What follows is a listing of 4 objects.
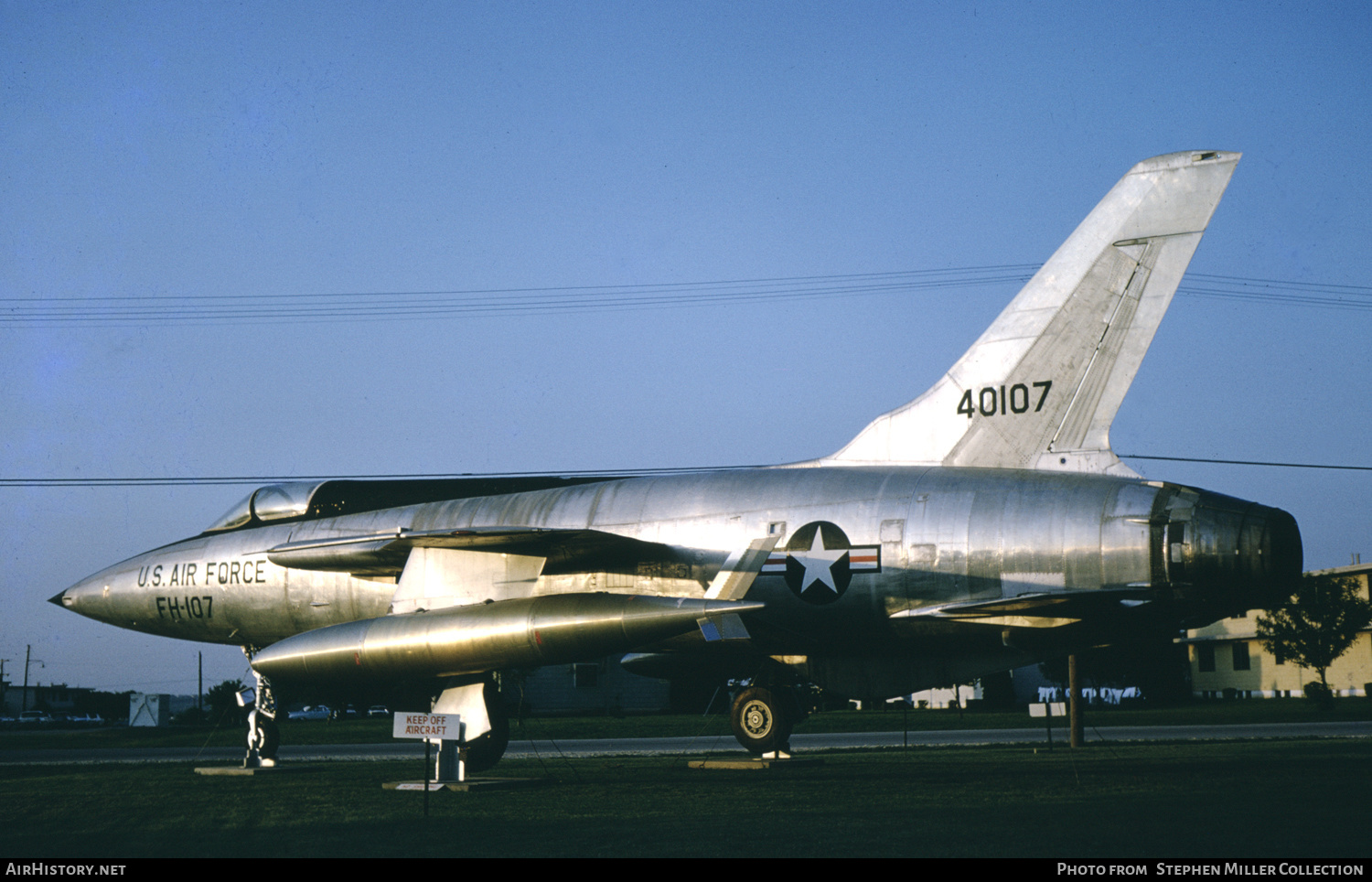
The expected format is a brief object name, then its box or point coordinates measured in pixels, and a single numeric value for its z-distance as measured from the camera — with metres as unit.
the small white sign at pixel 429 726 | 12.33
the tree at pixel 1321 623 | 53.34
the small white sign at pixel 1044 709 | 38.09
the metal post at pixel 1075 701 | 21.70
